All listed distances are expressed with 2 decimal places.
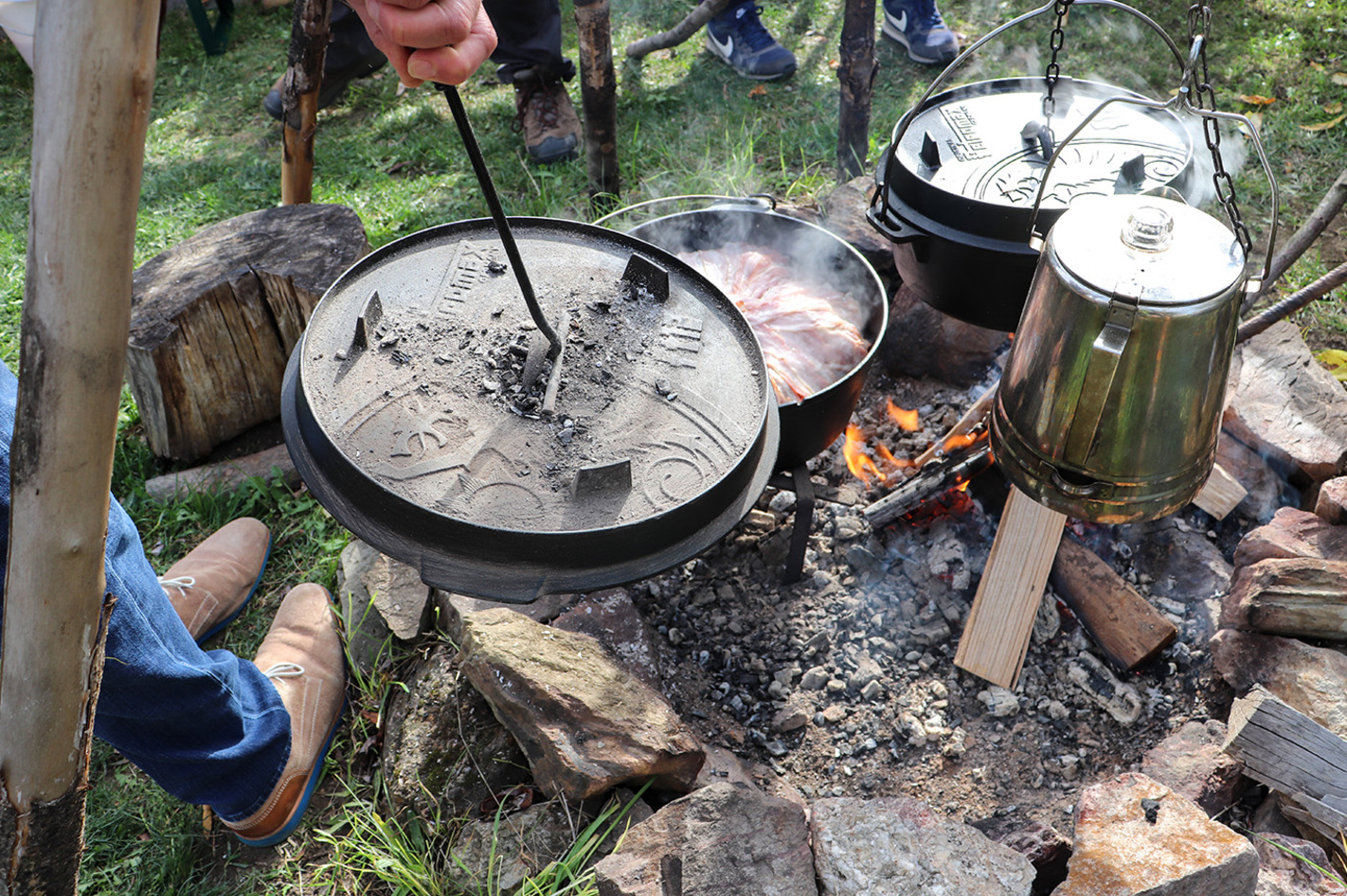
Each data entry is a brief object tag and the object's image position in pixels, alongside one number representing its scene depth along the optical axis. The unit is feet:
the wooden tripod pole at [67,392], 3.40
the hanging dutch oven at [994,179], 7.79
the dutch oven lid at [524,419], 5.72
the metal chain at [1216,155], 5.42
